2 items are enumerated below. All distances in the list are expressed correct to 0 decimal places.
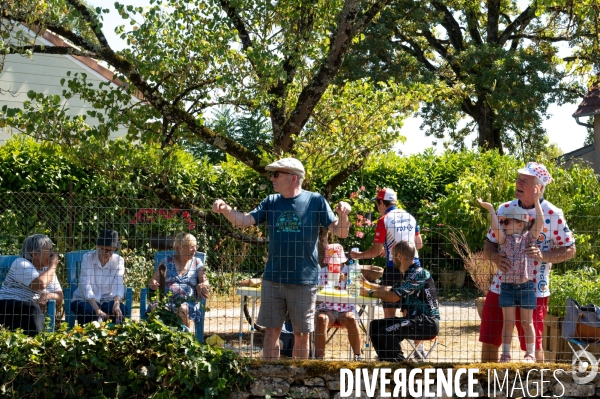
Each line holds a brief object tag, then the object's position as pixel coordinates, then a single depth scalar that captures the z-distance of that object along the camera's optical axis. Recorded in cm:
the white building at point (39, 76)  1612
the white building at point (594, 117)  2033
